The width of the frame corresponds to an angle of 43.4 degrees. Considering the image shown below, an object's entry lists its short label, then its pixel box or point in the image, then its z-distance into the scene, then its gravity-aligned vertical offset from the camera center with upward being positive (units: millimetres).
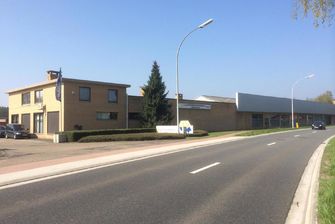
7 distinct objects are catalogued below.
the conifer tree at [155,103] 44500 +2192
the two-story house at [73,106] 40062 +1791
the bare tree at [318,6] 9484 +2670
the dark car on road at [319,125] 61906 -242
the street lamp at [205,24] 31870 +7605
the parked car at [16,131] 41875 -770
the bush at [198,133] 38862 -921
